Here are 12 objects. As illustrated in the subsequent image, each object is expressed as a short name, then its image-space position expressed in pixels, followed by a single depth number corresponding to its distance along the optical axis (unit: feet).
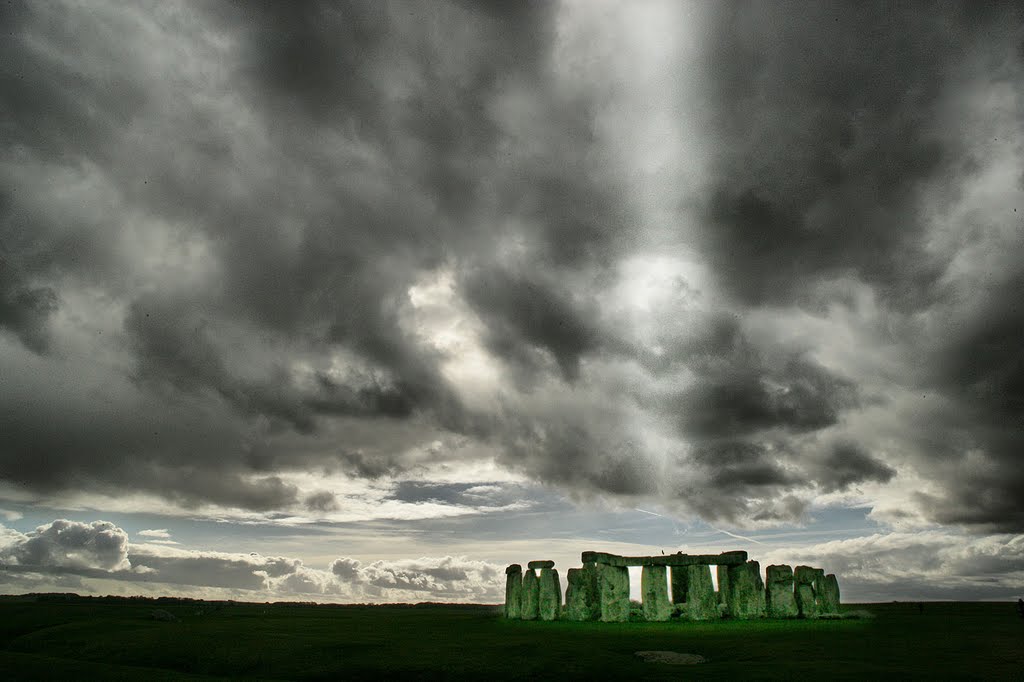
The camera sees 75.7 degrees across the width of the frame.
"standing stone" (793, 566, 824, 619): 122.21
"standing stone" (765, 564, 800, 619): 121.39
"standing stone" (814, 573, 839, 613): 123.34
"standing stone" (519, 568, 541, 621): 134.51
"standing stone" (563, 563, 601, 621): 128.06
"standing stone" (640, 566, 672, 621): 121.60
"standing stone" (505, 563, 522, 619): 138.51
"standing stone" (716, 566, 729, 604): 124.26
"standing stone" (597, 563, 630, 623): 121.70
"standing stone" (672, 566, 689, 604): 137.39
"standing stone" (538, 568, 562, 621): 132.05
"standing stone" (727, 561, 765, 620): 120.78
